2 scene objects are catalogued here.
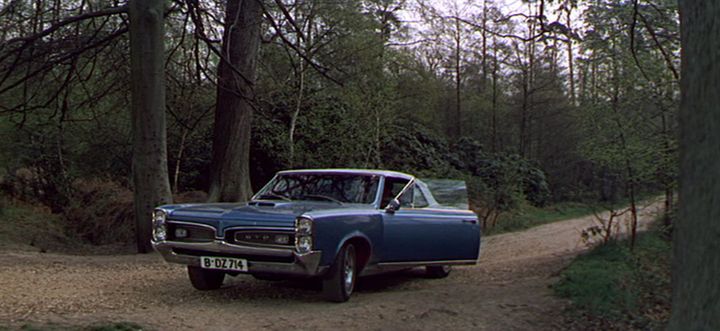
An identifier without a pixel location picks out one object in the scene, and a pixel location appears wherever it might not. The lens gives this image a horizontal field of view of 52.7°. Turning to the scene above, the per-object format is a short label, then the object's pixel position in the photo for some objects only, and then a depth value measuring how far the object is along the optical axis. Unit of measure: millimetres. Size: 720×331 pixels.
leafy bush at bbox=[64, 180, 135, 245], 18594
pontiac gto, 7500
